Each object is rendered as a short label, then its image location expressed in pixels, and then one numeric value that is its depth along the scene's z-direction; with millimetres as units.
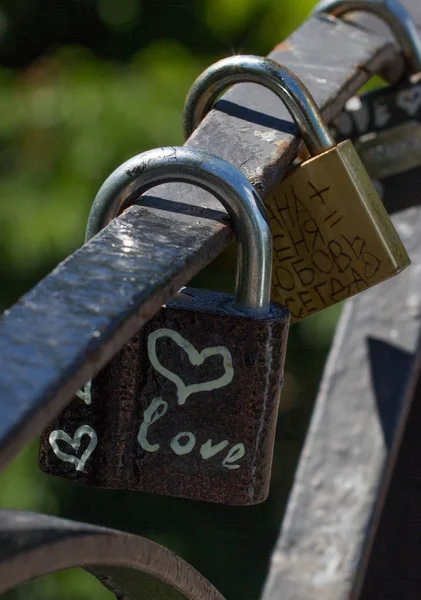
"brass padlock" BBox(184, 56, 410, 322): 586
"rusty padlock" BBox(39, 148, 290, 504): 513
